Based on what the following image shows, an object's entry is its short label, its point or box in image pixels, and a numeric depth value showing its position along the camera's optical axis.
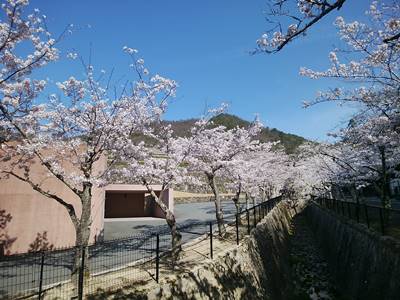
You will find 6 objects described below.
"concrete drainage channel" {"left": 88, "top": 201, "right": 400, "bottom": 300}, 8.54
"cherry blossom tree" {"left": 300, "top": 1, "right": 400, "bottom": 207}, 8.94
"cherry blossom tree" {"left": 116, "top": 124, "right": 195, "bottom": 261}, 11.30
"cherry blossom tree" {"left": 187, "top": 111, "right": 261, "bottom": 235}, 15.03
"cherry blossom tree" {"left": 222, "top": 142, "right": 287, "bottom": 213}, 18.69
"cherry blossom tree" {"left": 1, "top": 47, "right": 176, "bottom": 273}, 8.93
